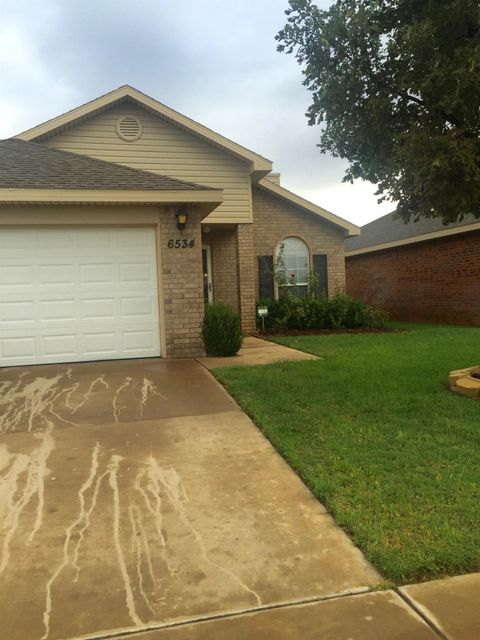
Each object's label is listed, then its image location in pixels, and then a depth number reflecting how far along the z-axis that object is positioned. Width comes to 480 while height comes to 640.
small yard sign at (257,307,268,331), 12.77
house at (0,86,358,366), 8.56
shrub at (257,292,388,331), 13.97
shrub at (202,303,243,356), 9.16
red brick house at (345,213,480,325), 15.59
